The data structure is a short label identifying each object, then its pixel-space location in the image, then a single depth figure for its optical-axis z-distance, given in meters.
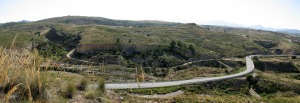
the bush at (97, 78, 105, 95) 14.33
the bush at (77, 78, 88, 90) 14.14
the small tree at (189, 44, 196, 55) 79.12
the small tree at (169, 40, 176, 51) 75.86
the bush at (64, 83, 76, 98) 11.13
